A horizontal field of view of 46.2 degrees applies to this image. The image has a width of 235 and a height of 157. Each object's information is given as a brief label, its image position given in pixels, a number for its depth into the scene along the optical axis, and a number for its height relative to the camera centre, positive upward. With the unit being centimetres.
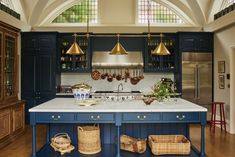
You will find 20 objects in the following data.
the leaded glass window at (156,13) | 901 +210
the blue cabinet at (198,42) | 830 +105
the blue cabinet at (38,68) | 812 +27
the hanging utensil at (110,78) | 838 -3
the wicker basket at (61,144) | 448 -110
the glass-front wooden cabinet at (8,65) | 591 +28
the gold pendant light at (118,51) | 503 +48
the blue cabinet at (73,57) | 835 +62
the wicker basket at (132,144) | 452 -112
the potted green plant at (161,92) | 483 -27
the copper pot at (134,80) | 798 -9
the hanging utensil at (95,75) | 833 +6
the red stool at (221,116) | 721 -104
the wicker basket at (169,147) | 445 -114
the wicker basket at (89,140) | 444 -104
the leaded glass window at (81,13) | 899 +210
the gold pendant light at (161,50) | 508 +50
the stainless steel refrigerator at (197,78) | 818 -3
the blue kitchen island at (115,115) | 423 -59
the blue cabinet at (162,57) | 841 +62
